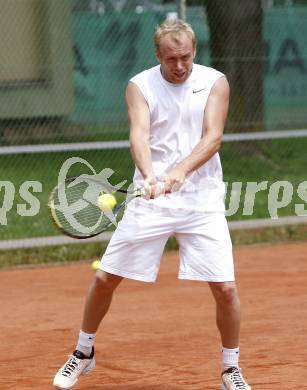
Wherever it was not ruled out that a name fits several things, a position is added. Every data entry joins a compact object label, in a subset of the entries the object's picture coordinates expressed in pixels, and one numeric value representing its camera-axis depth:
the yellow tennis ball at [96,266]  11.34
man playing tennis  10.97
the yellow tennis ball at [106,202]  10.87
